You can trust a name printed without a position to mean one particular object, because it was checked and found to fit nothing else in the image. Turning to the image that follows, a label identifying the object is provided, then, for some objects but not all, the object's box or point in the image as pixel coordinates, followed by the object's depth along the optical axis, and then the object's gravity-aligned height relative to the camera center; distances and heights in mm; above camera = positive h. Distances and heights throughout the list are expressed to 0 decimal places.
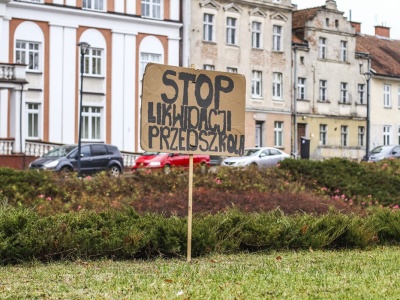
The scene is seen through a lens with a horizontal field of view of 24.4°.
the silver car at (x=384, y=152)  52312 -909
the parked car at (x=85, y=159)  38750 -1077
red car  41656 -1123
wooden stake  12680 -1156
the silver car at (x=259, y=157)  44094 -1048
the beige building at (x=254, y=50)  54125 +5201
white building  45938 +3804
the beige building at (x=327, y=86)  60625 +3375
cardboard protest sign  12469 +336
